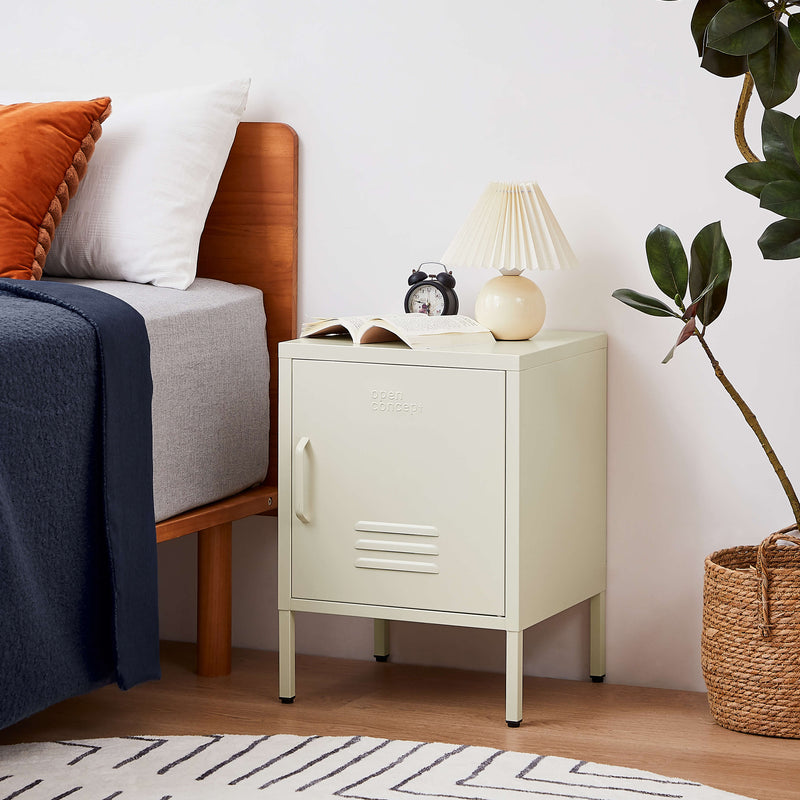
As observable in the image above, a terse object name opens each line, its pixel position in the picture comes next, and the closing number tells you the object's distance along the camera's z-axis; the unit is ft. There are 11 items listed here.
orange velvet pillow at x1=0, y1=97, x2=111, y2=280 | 12.69
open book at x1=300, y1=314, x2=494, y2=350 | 12.23
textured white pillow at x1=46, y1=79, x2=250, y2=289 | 13.61
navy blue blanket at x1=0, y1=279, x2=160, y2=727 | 10.22
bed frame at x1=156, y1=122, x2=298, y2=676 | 14.06
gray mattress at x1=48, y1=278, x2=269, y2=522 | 12.38
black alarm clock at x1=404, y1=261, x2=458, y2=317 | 13.38
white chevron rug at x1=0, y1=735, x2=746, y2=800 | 10.40
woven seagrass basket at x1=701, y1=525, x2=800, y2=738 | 11.67
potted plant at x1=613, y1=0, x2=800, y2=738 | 10.57
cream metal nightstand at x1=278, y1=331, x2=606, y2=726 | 11.91
